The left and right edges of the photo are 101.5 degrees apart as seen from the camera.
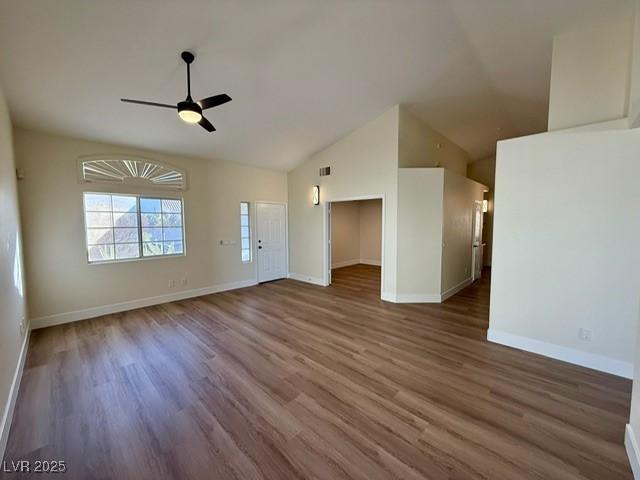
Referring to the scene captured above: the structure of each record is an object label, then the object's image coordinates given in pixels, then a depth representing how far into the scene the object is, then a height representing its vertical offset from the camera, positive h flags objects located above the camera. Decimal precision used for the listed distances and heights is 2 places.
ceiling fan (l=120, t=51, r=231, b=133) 2.72 +1.26
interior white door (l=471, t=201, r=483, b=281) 6.63 -0.52
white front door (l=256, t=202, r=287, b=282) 6.74 -0.43
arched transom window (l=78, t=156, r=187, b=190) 4.37 +0.96
